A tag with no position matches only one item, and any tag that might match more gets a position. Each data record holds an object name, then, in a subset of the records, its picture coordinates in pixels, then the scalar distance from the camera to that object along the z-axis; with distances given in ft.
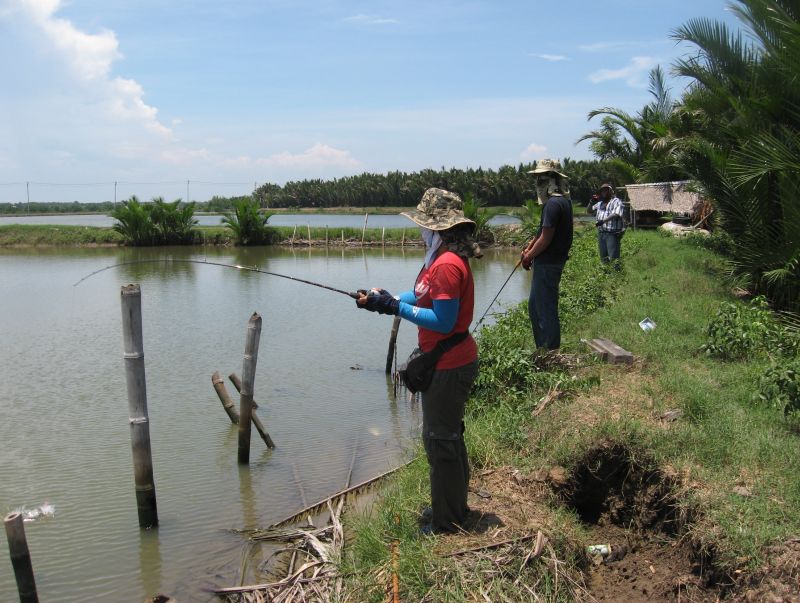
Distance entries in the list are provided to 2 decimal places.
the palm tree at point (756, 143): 29.35
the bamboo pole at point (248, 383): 23.35
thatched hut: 63.62
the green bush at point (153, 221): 113.80
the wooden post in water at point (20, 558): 14.33
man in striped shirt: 42.06
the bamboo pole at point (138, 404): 18.93
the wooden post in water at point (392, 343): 35.76
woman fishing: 12.92
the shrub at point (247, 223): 116.57
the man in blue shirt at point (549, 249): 22.70
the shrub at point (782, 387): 17.21
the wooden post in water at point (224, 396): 26.32
